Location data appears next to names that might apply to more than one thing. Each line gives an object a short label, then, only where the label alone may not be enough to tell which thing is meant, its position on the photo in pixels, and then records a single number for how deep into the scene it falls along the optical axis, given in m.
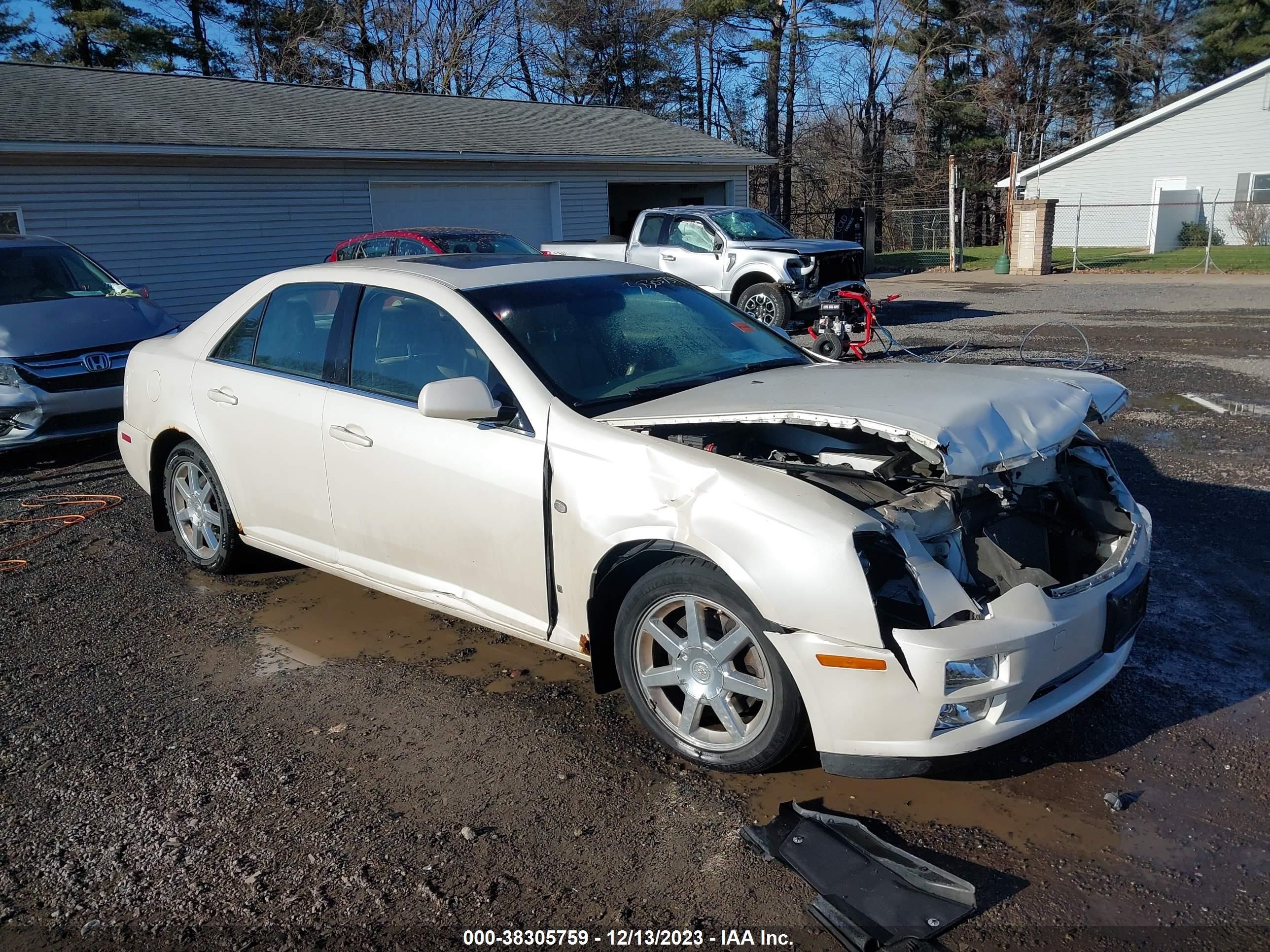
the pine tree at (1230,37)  42.56
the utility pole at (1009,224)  26.19
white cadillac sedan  2.96
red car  12.77
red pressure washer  10.98
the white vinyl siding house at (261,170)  15.69
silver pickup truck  14.03
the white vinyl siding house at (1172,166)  32.84
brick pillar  25.06
